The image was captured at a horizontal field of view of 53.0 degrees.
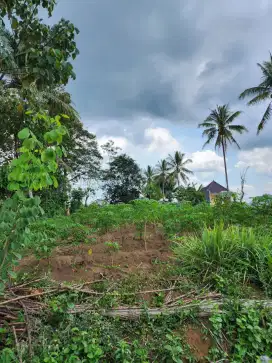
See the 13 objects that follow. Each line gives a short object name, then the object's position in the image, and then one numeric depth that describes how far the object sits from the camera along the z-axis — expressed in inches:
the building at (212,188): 1224.2
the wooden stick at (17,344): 63.6
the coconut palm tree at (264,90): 719.1
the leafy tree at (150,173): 1252.2
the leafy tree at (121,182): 955.3
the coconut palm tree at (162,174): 1331.2
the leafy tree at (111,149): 946.1
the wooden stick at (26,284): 84.1
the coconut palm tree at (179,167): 1305.4
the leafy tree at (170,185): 1298.0
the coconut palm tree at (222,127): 912.3
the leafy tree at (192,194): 641.9
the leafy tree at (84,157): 751.1
